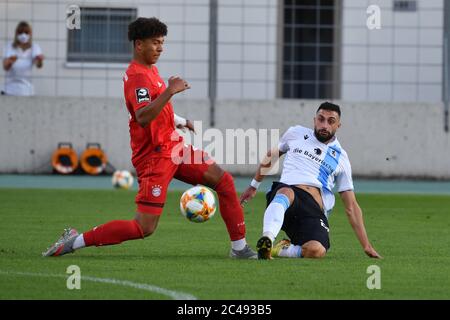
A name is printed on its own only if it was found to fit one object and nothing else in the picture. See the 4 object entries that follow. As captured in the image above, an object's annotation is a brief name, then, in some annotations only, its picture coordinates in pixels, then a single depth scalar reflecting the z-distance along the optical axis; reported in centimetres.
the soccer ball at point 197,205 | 1085
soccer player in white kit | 1040
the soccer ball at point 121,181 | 2027
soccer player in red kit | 976
